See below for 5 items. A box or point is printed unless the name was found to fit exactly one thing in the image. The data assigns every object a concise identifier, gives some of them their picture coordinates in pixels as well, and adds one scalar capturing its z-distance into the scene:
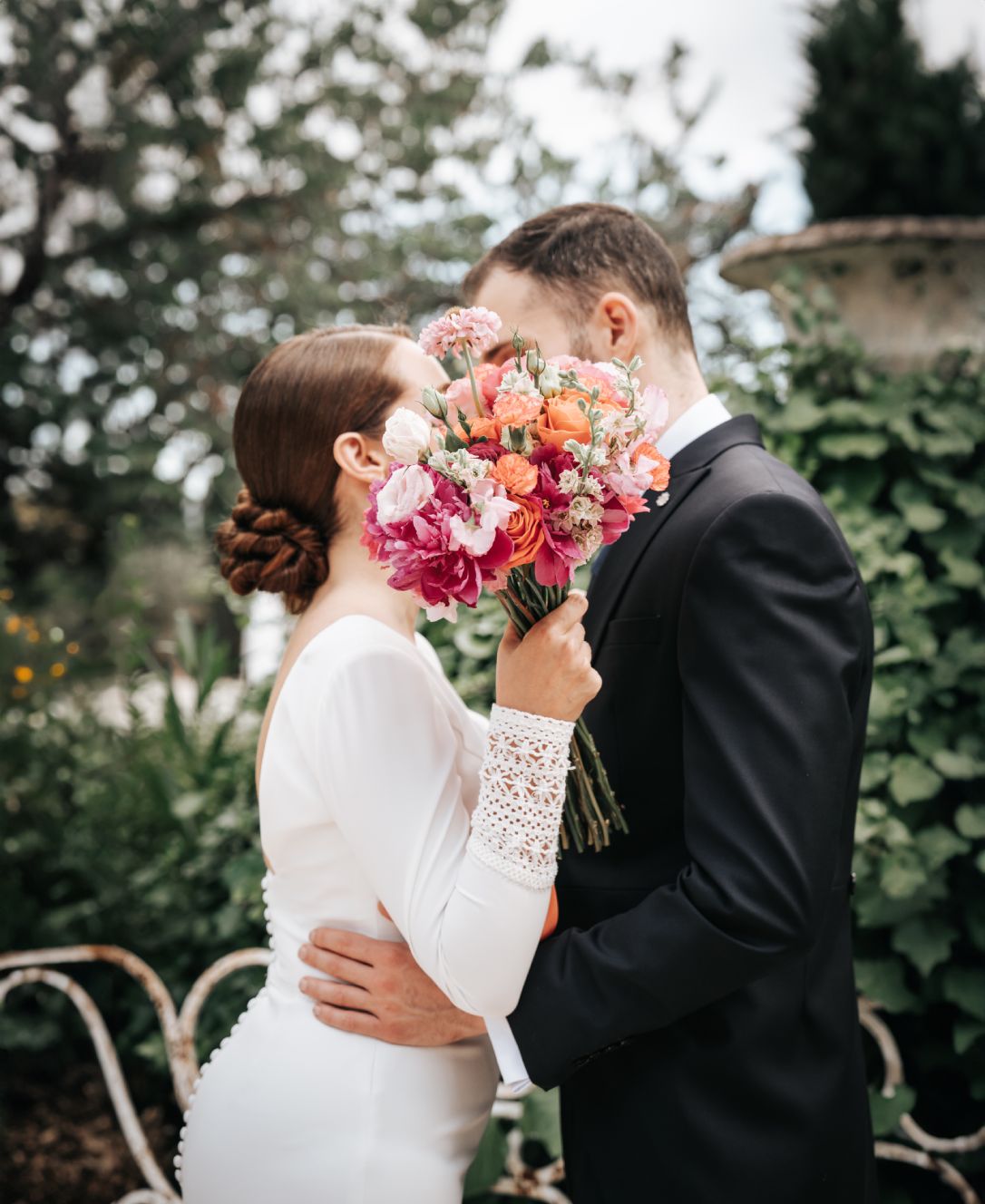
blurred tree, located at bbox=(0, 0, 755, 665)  10.34
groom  1.46
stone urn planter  3.59
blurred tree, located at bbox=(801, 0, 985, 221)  4.27
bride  1.51
